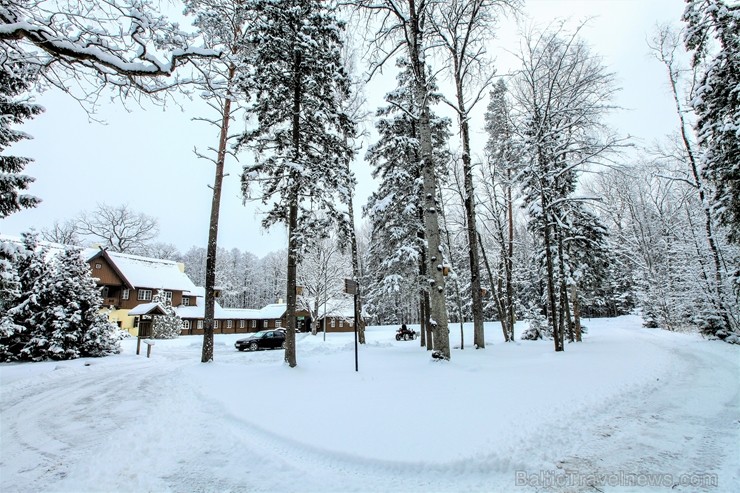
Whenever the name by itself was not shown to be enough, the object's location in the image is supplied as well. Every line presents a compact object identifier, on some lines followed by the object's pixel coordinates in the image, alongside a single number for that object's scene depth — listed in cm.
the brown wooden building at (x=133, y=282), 3022
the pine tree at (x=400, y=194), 1477
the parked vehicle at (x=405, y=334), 2416
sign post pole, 848
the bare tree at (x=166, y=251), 5881
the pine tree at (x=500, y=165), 1457
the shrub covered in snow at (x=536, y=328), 1962
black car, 2161
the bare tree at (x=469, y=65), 980
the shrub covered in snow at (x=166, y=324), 2891
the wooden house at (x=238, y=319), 3672
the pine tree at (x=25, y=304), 1405
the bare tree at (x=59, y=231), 3794
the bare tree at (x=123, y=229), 4053
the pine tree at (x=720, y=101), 1012
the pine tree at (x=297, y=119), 1041
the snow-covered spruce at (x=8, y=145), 935
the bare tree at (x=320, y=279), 3284
